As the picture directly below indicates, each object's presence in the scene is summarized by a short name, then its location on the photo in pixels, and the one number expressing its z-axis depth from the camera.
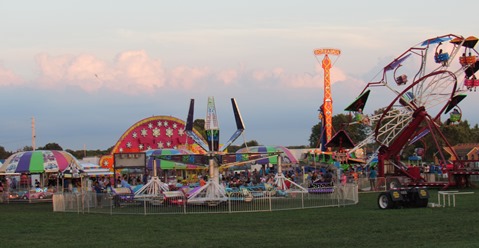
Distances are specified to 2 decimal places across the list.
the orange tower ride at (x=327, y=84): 62.12
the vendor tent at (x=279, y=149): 56.03
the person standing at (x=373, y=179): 38.31
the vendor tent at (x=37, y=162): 42.92
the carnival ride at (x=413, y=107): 37.62
